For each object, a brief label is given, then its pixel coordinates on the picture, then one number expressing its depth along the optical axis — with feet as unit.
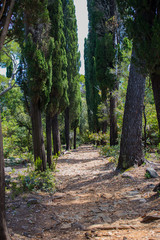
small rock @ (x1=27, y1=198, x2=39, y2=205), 12.58
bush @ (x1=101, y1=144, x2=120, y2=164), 26.38
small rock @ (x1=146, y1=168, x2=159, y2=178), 15.60
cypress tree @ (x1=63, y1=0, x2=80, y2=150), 48.94
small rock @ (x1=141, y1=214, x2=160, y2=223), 8.54
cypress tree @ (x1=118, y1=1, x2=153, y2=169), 18.95
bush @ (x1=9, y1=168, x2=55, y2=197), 14.87
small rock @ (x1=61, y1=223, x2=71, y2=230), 9.52
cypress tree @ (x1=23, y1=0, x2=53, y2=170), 19.24
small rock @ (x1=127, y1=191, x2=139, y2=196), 13.26
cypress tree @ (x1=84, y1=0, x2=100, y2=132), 55.31
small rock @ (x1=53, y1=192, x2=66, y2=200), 14.64
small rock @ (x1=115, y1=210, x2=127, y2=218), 10.33
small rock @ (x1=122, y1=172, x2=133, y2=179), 16.65
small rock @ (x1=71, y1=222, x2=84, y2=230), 9.36
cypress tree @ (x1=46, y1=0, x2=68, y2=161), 25.86
